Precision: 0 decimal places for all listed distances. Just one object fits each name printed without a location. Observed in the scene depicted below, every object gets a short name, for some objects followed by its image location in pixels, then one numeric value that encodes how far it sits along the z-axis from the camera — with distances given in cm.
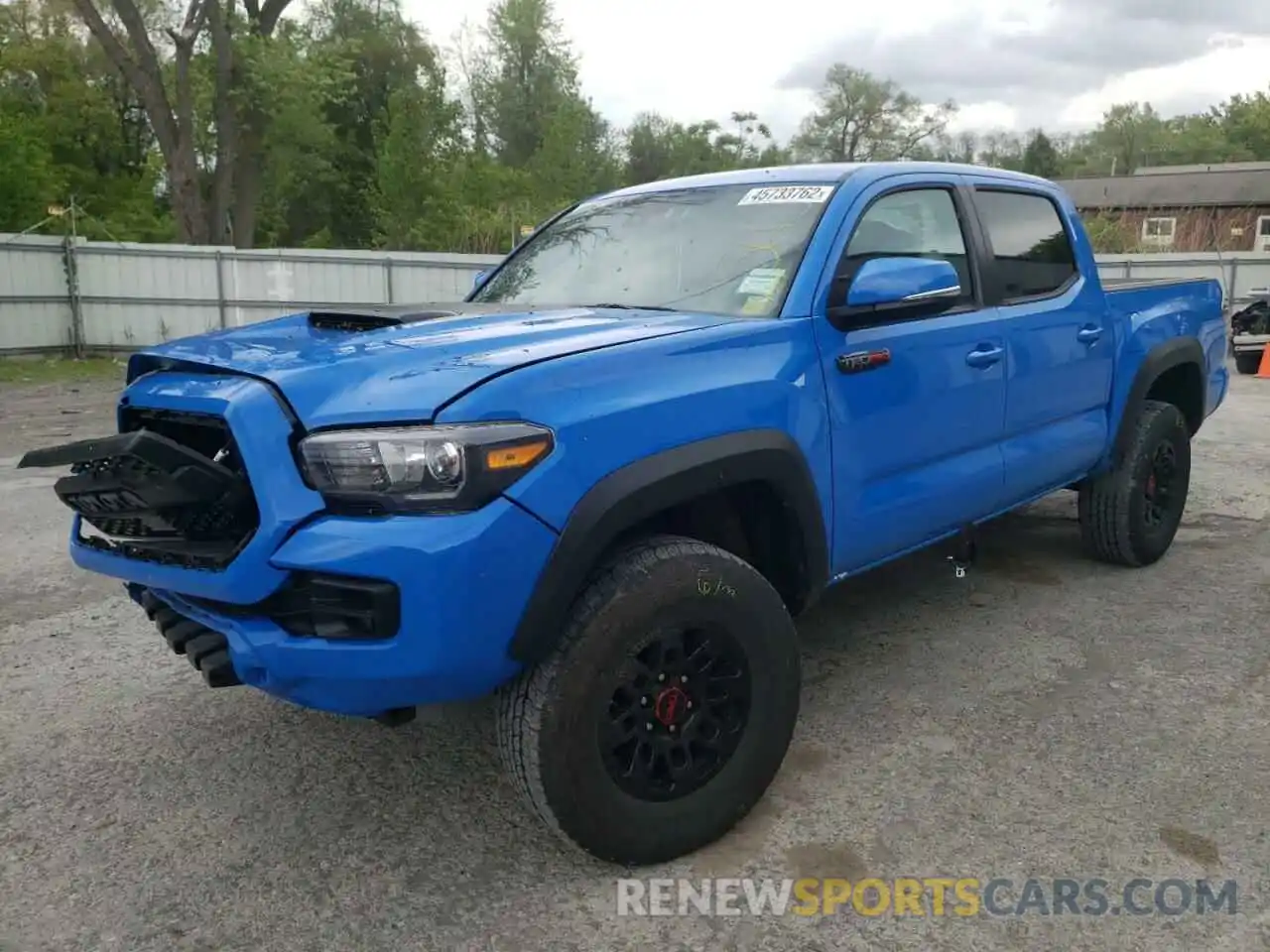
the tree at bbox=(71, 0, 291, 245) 2302
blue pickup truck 229
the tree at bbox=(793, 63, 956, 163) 6112
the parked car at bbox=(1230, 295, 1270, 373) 1456
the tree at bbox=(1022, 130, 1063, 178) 7081
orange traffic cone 1413
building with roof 2564
